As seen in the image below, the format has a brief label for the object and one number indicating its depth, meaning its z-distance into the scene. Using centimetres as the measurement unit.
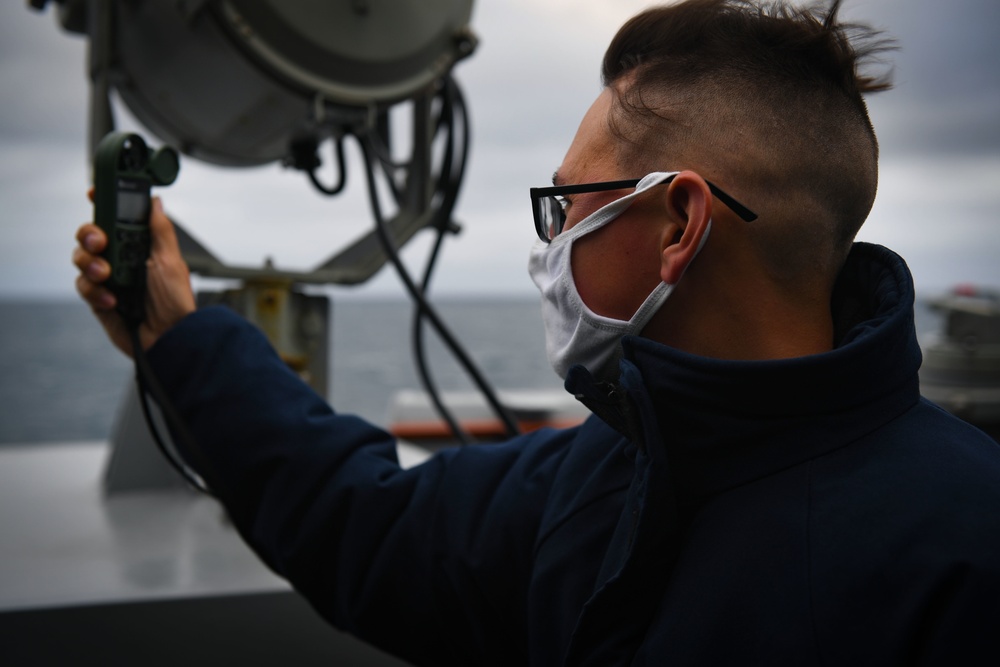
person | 65
